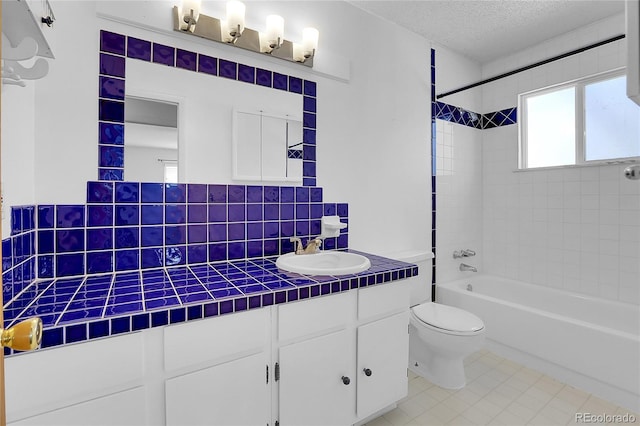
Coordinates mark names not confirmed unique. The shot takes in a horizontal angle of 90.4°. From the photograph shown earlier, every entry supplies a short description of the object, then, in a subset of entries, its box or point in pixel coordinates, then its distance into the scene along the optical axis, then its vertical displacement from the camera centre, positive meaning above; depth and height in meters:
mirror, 1.47 +0.53
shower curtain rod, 1.72 +0.93
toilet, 1.85 -0.76
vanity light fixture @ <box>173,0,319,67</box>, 1.50 +0.93
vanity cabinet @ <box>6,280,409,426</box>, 0.90 -0.55
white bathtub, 1.81 -0.81
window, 2.33 +0.69
